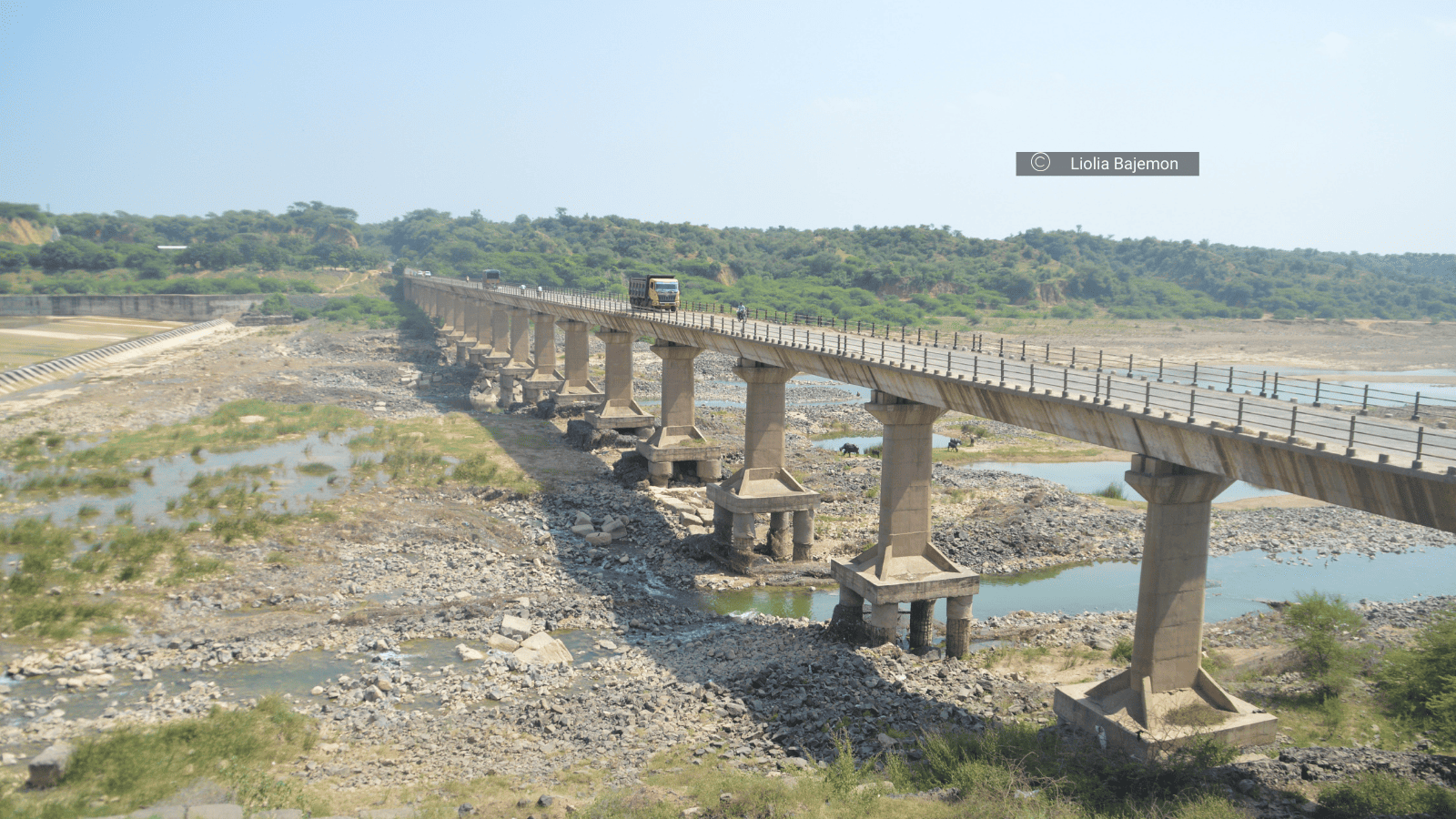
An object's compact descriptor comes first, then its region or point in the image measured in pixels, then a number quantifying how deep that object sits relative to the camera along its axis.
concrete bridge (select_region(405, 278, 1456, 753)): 17.25
